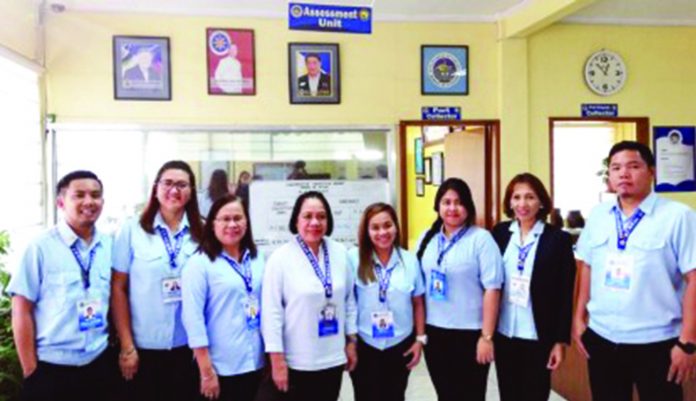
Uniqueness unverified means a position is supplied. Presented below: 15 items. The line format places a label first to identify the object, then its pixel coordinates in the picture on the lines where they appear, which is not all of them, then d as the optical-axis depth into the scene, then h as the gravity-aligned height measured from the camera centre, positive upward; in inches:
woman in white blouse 84.4 -19.4
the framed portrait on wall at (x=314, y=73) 175.2 +36.1
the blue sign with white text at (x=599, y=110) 187.5 +24.7
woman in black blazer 91.0 -19.3
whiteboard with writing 176.1 -5.2
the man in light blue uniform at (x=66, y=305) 78.5 -16.6
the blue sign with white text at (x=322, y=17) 121.9 +37.5
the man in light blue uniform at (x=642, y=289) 80.2 -15.9
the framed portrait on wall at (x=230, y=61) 171.3 +39.3
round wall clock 186.9 +37.3
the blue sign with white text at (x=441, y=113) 181.2 +23.7
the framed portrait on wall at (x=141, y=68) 167.2 +36.8
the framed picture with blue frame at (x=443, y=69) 180.5 +37.9
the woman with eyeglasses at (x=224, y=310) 82.0 -18.3
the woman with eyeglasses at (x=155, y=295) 85.0 -16.4
